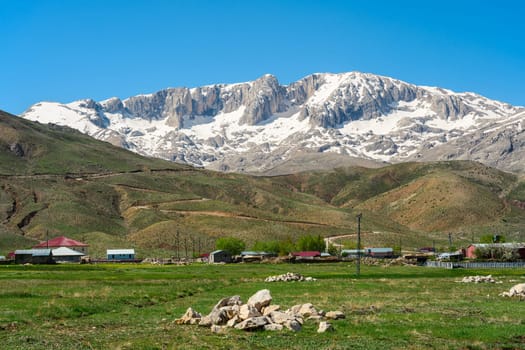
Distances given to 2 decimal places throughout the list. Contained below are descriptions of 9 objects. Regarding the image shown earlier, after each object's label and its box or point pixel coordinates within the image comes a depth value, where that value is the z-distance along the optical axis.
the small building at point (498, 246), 171.02
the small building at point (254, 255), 172.25
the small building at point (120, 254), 173.79
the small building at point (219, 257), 166.50
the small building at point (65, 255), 167.38
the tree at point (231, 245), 197.38
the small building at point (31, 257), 151.12
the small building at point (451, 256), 167.25
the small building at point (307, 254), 179.45
